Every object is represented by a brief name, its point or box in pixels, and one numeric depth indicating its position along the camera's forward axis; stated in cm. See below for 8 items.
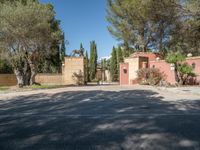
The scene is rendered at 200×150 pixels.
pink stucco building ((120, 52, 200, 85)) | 1444
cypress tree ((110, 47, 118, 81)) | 2616
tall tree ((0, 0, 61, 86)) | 1211
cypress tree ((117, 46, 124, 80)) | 2538
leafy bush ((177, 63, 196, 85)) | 1284
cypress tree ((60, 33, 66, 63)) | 2338
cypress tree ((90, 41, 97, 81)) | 2776
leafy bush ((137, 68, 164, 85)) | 1456
